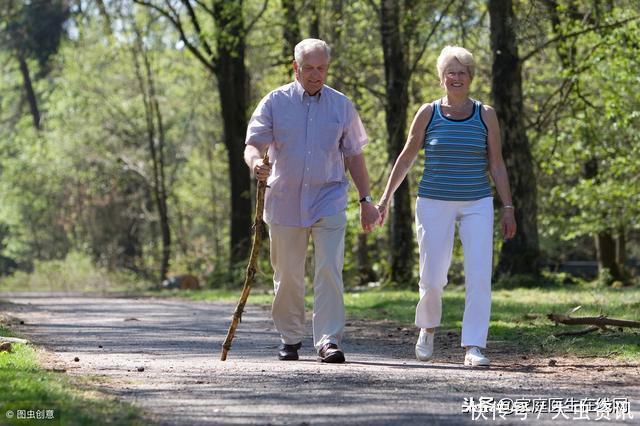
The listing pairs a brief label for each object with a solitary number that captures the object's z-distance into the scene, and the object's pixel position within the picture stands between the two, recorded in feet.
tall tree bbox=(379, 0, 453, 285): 71.82
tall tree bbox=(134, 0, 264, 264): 90.74
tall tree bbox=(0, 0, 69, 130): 102.32
